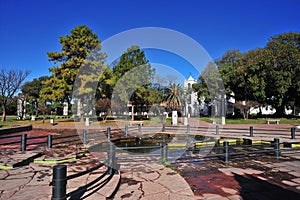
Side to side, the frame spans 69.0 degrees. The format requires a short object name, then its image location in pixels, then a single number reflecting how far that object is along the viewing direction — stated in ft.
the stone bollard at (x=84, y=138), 32.22
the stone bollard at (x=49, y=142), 27.94
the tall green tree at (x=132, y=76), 101.71
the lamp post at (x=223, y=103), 118.73
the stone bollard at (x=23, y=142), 24.32
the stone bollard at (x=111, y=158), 16.25
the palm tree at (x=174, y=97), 109.50
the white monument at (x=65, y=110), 166.21
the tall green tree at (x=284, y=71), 99.40
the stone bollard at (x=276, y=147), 24.37
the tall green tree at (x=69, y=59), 84.79
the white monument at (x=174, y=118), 80.38
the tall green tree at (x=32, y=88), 178.91
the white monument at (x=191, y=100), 152.76
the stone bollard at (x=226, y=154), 21.87
